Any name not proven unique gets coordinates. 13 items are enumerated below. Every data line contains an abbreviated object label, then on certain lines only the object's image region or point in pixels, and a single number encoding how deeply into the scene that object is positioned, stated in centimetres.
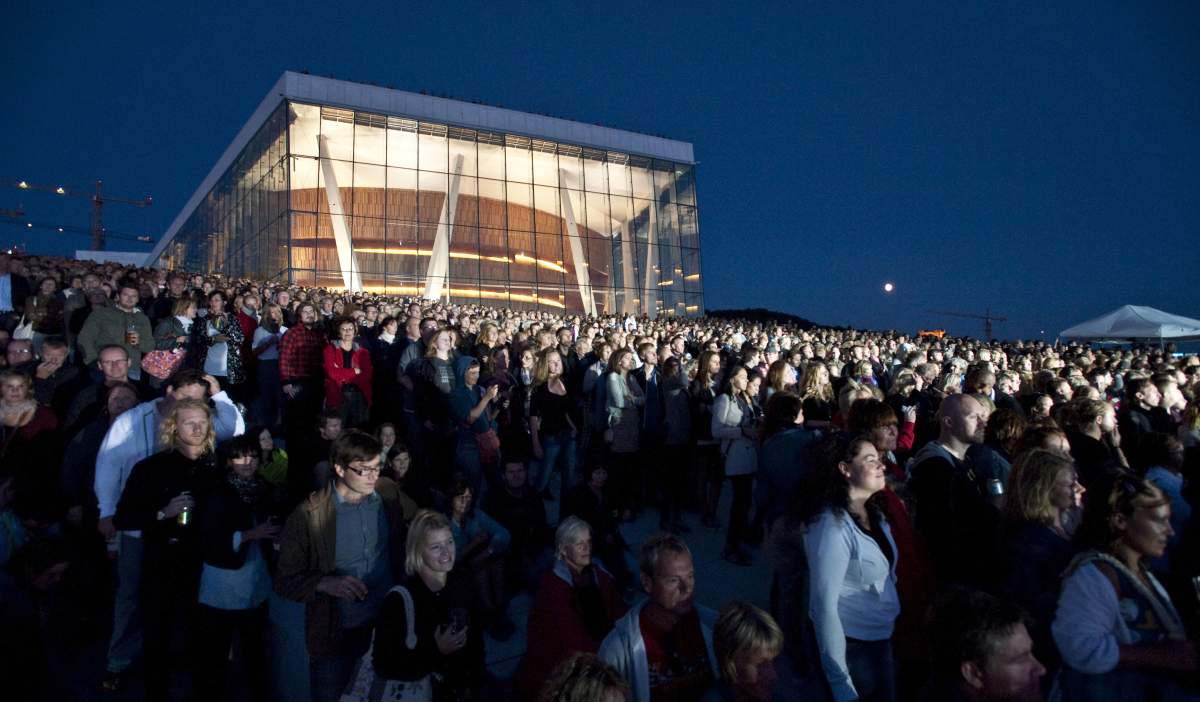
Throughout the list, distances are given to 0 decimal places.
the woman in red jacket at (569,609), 276
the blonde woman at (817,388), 510
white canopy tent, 2112
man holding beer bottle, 327
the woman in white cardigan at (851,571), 259
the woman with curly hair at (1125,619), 225
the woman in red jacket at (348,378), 640
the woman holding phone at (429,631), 267
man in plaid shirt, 661
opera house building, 2969
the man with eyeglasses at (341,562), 301
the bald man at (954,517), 319
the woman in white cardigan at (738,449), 559
